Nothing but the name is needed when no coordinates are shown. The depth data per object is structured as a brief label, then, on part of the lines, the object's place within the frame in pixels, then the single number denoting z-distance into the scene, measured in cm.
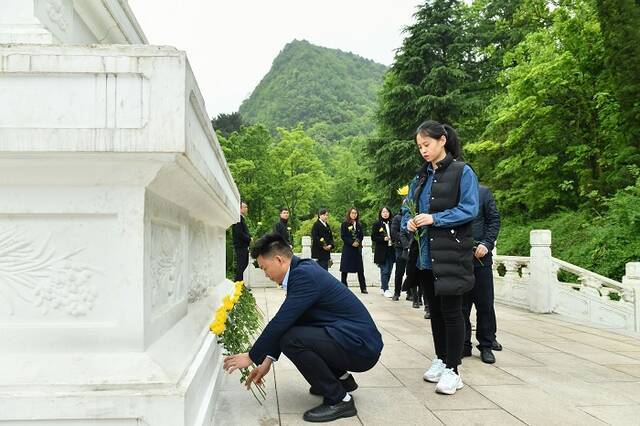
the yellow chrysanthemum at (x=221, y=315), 273
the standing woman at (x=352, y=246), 1085
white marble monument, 160
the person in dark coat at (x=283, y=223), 1088
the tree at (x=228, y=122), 4662
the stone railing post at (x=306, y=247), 1420
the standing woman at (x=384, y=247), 1048
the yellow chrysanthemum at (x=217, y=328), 266
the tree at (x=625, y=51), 1238
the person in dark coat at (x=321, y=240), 1125
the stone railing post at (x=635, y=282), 746
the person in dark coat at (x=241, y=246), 1023
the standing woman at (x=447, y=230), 338
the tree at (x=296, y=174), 3316
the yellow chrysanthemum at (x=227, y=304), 284
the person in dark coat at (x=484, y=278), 463
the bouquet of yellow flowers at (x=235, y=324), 275
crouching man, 278
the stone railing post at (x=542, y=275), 838
